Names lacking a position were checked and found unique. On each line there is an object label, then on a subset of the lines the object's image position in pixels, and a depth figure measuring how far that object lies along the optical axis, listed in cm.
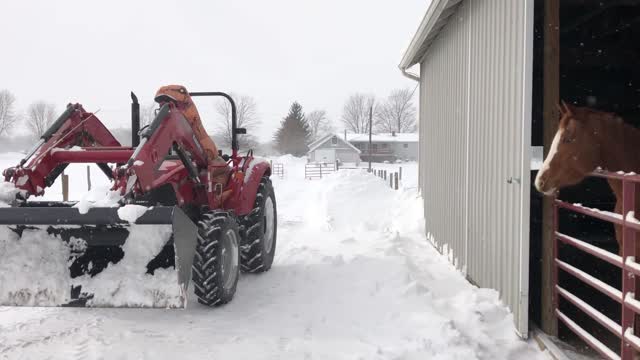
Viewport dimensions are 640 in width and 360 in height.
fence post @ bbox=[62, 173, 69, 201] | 1173
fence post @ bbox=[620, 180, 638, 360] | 294
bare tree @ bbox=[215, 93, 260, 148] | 8050
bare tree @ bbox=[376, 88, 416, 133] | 11212
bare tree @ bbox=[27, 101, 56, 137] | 7300
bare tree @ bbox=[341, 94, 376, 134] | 11669
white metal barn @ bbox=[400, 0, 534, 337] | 409
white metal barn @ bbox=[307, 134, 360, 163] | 6986
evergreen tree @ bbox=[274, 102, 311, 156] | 8212
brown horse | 367
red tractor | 382
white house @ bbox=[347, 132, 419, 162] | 7444
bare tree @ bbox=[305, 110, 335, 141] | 11775
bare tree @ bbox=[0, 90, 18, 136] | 7756
